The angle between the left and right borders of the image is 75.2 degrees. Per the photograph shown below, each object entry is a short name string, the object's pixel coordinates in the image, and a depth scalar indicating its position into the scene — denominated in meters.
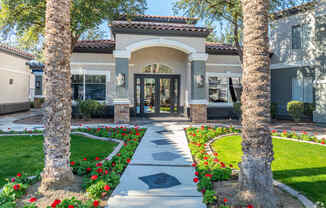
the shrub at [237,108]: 13.25
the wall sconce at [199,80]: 11.77
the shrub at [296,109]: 12.27
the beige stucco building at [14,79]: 15.23
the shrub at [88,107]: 12.21
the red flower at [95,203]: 2.92
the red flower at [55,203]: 2.76
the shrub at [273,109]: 13.75
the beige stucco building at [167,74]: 11.88
